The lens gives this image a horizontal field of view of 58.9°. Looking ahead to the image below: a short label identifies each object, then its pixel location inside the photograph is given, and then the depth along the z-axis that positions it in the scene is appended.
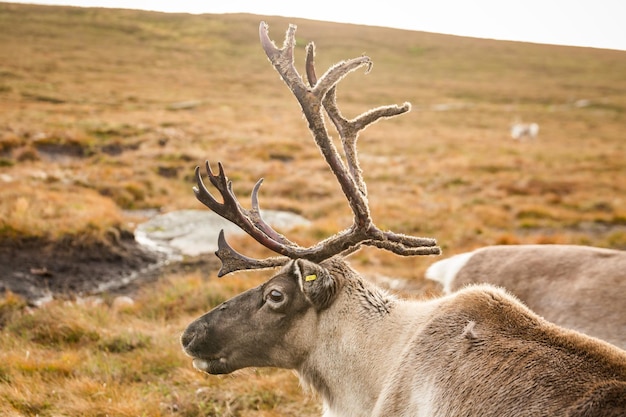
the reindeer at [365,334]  2.78
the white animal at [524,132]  34.81
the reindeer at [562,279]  4.83
